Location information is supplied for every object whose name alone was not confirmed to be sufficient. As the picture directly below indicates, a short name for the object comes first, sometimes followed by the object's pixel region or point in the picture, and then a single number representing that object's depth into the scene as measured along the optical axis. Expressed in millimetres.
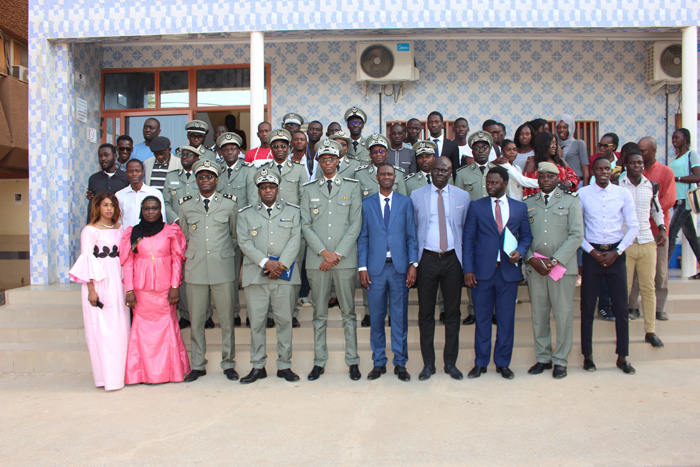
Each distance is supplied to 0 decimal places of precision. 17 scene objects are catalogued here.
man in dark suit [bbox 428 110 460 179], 6656
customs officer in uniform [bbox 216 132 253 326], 6039
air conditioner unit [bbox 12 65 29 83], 9398
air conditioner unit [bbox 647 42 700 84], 8547
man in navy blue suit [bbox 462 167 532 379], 5098
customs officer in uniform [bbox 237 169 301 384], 5133
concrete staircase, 5504
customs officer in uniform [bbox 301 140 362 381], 5199
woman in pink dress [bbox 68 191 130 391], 5062
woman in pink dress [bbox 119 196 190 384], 5125
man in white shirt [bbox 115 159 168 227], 6000
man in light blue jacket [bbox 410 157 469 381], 5090
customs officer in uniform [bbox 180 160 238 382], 5203
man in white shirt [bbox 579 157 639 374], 5281
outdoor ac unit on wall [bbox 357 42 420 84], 8516
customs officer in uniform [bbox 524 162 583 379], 5148
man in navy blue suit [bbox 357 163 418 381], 5117
